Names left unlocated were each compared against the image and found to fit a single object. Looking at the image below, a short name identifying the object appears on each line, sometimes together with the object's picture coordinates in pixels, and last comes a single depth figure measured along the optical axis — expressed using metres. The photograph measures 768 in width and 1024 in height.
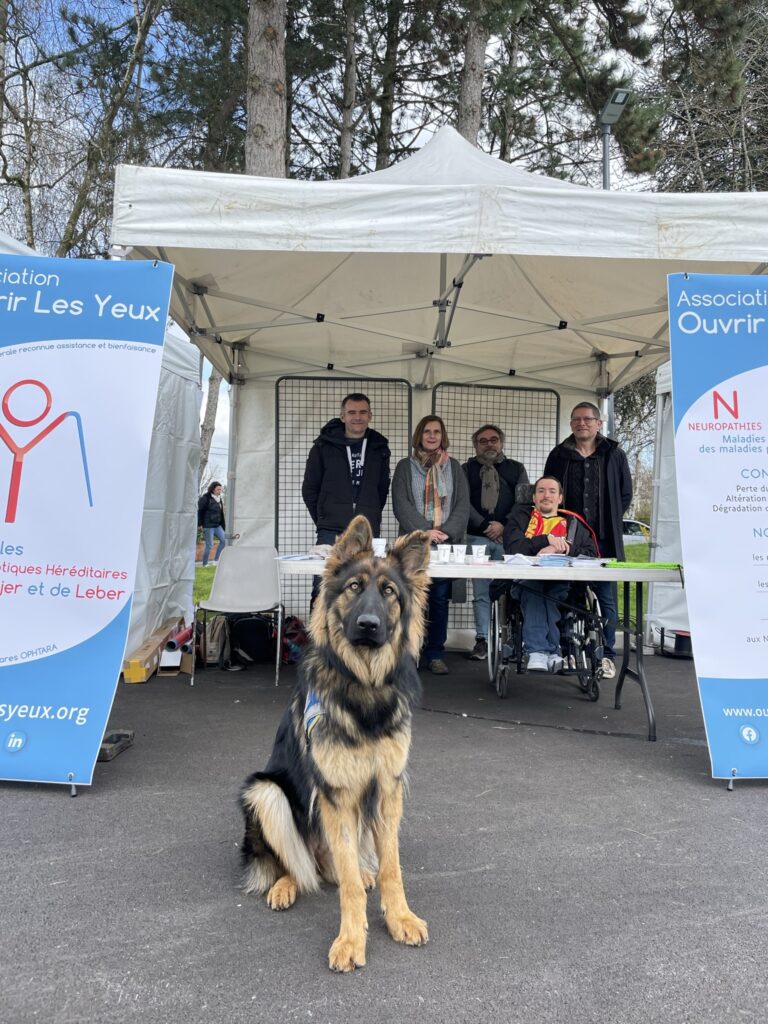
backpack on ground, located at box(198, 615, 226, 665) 6.01
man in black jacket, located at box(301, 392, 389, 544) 5.87
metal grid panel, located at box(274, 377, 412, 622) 6.78
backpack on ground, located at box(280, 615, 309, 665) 6.18
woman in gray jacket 5.66
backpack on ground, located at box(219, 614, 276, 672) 6.04
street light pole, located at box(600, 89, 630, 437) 8.79
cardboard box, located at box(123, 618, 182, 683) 5.32
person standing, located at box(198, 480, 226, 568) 13.27
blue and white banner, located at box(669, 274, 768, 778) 3.36
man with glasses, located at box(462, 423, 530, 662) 6.36
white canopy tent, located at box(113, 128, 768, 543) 3.81
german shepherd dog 2.12
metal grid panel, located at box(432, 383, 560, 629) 6.98
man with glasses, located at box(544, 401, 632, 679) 5.55
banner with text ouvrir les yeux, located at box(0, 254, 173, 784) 3.20
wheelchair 4.75
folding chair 5.82
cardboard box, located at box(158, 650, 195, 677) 5.68
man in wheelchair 4.69
